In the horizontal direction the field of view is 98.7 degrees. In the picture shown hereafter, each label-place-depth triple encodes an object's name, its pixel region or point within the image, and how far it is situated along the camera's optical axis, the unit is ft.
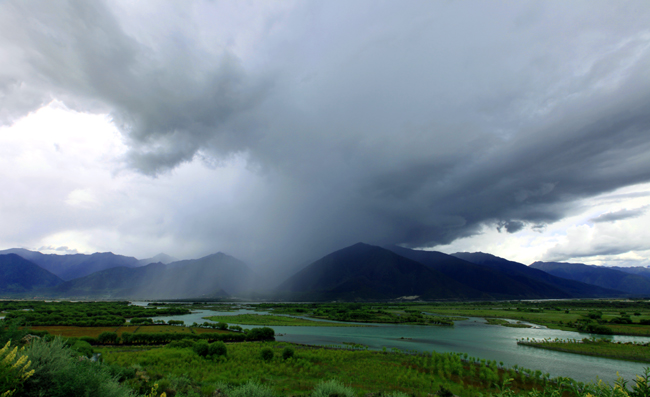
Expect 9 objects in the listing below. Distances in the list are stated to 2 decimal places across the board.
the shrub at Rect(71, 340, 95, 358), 121.95
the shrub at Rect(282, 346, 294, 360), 142.03
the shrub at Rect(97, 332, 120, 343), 184.98
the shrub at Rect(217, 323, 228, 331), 263.39
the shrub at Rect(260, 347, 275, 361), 142.24
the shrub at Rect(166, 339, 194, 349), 160.73
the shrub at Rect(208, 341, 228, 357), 145.07
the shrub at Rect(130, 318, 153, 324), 297.76
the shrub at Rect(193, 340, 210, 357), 144.14
